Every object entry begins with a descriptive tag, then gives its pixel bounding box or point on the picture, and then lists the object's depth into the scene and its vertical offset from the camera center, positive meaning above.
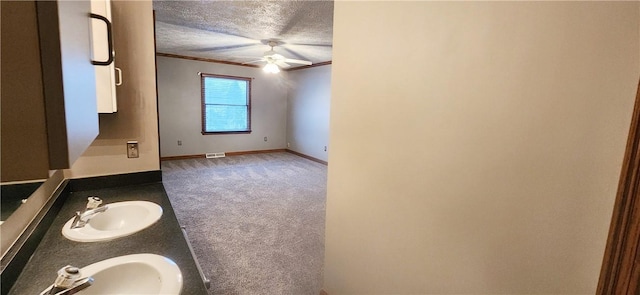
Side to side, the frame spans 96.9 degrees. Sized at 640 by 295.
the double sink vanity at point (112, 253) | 0.93 -0.58
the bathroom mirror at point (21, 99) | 0.30 +0.00
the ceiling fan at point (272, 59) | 4.39 +0.85
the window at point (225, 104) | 6.57 +0.13
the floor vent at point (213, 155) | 6.78 -1.11
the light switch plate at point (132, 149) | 1.85 -0.28
